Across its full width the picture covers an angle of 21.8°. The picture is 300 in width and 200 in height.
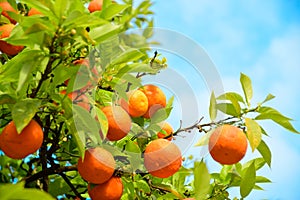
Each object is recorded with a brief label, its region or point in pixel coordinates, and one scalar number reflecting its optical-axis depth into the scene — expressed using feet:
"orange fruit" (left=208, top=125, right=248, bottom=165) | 4.36
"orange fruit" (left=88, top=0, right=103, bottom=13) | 4.84
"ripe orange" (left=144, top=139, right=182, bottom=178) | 4.35
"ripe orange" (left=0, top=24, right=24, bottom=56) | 4.61
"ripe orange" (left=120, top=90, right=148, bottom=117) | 4.39
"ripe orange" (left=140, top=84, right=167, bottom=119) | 4.55
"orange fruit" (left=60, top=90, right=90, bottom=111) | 4.08
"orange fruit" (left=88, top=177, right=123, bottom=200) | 4.32
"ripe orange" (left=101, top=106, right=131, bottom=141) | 4.21
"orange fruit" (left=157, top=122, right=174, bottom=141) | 4.73
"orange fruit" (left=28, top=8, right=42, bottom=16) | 4.58
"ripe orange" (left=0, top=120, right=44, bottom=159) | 3.96
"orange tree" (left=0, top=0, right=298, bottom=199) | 3.86
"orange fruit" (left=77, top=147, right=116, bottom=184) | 4.18
